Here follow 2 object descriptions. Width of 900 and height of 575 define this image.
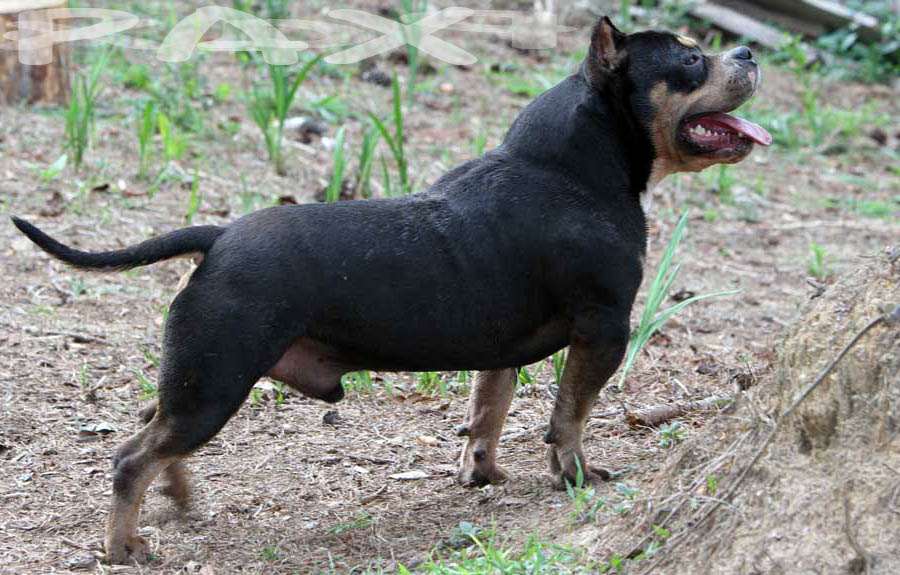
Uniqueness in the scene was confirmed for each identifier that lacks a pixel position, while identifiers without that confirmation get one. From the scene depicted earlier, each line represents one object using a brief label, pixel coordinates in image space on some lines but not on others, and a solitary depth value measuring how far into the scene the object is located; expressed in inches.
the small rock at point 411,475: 388.5
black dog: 320.5
